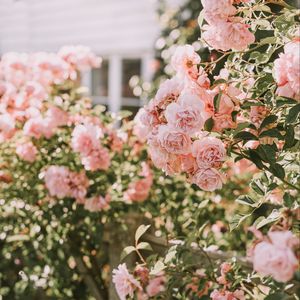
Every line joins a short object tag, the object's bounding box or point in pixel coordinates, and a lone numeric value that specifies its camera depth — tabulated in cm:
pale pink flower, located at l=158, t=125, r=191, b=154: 151
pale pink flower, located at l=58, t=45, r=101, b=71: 310
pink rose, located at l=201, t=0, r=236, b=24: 154
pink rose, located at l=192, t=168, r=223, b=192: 156
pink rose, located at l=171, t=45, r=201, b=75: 166
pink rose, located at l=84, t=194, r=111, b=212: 259
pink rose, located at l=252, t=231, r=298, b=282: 105
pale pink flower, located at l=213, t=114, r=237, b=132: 157
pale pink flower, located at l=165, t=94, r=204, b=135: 149
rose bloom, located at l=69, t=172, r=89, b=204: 264
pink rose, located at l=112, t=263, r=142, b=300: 171
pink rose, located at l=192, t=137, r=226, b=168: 154
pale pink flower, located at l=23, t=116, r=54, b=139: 270
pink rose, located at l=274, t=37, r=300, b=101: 127
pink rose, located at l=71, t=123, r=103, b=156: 254
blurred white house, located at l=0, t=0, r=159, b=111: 641
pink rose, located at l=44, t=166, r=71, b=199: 257
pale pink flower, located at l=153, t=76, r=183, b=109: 162
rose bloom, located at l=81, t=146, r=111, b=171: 254
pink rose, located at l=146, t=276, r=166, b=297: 186
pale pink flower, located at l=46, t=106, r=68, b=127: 273
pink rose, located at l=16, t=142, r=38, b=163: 270
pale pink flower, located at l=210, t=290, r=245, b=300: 176
